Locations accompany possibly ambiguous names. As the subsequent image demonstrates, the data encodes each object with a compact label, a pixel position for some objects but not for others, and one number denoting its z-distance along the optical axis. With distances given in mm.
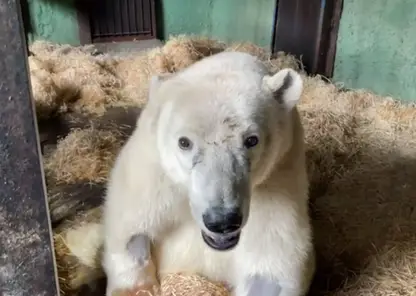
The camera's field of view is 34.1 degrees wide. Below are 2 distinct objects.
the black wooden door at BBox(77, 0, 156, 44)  5414
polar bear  1919
